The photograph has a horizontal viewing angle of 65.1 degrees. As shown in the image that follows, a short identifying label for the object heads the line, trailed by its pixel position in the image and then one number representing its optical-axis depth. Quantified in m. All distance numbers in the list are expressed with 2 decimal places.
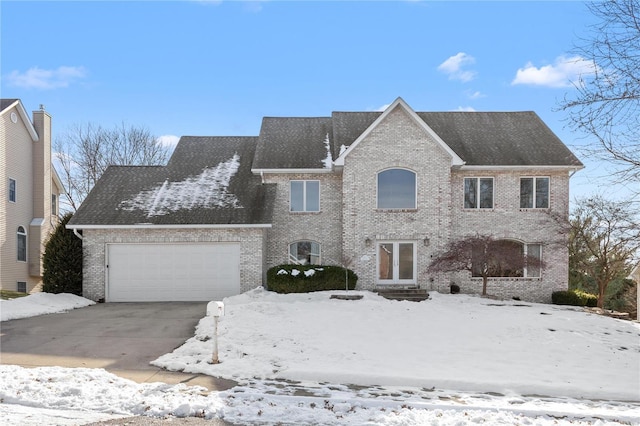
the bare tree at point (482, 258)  18.52
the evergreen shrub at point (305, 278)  18.31
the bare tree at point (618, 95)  8.27
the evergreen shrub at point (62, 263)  19.33
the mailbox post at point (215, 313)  9.56
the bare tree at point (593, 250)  22.52
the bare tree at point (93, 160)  38.91
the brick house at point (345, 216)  19.28
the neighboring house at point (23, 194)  24.22
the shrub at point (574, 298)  19.81
